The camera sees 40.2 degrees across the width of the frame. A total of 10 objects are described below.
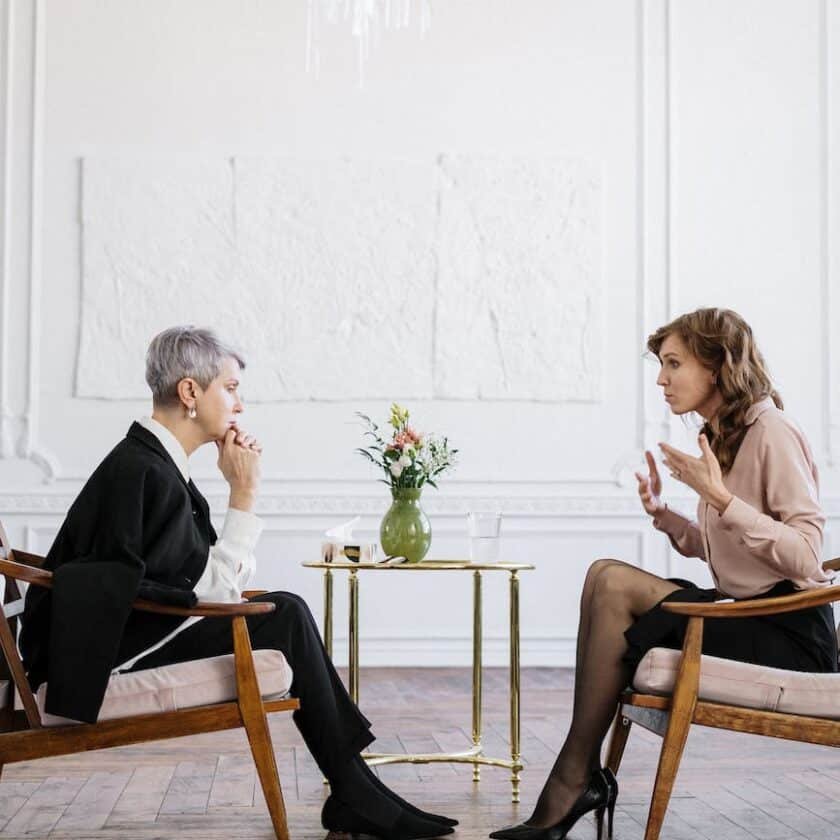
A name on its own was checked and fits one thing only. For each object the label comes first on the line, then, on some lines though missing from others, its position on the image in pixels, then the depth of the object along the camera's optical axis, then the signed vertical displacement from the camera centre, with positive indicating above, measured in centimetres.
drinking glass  319 -26
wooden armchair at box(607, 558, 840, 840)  237 -54
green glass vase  319 -25
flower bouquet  320 -12
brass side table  308 -60
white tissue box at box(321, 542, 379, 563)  315 -31
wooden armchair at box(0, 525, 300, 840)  233 -59
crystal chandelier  552 +203
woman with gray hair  235 -30
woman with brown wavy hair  250 -27
